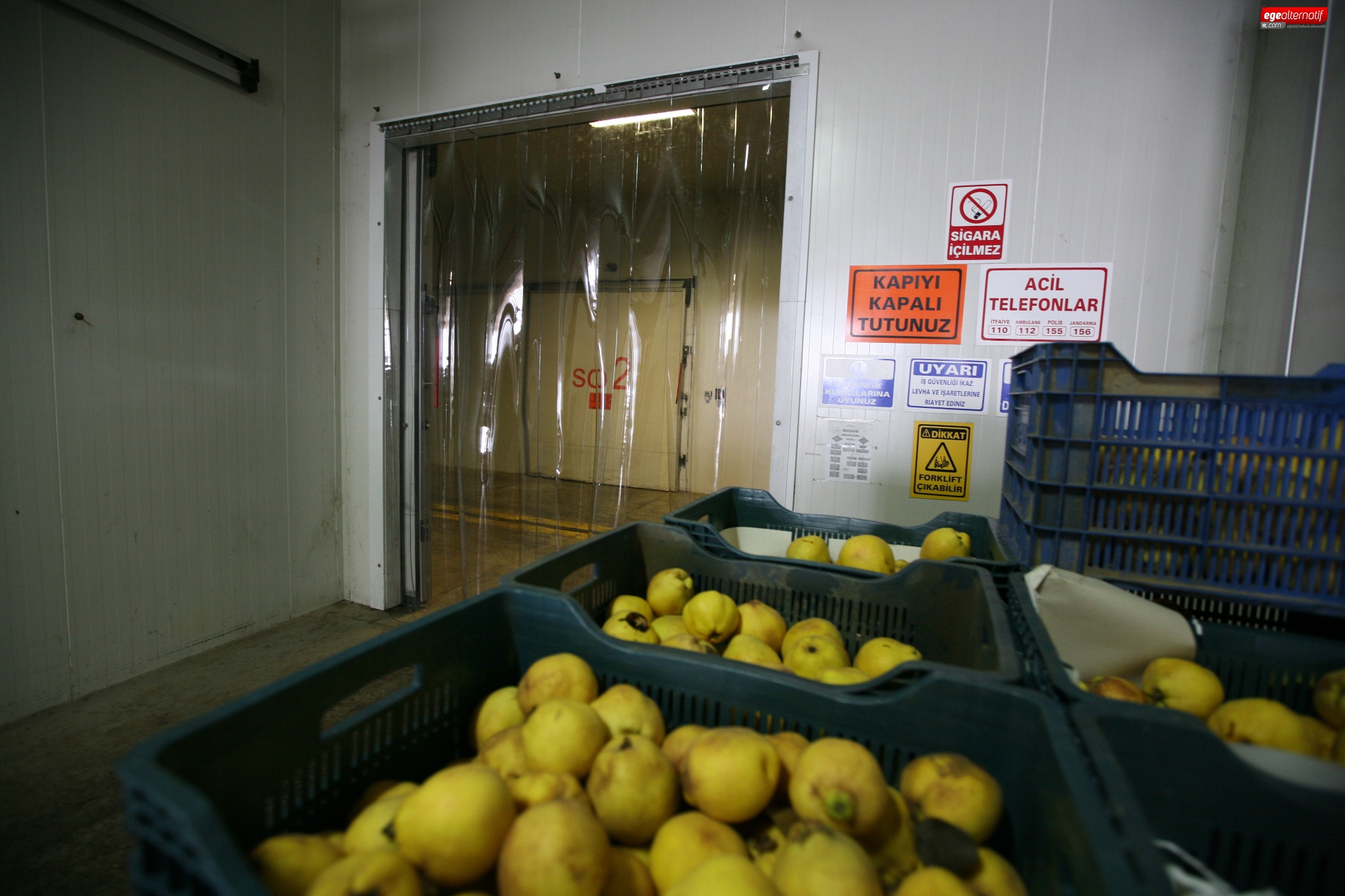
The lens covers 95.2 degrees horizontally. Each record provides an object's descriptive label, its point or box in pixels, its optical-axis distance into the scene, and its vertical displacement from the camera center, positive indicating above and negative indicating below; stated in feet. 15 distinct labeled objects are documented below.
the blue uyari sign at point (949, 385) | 6.81 +0.29
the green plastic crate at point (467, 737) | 1.63 -1.25
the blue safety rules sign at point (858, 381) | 7.18 +0.31
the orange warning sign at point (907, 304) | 6.87 +1.20
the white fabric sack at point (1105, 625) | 3.19 -1.08
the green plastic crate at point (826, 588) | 3.42 -1.18
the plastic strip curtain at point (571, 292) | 8.70 +1.64
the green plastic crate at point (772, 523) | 4.57 -1.01
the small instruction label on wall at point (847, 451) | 7.34 -0.53
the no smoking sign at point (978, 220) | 6.66 +2.11
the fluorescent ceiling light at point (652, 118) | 8.64 +4.00
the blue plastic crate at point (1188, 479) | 3.10 -0.32
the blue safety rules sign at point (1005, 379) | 6.68 +0.37
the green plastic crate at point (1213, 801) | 1.77 -1.14
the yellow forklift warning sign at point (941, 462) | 6.94 -0.59
